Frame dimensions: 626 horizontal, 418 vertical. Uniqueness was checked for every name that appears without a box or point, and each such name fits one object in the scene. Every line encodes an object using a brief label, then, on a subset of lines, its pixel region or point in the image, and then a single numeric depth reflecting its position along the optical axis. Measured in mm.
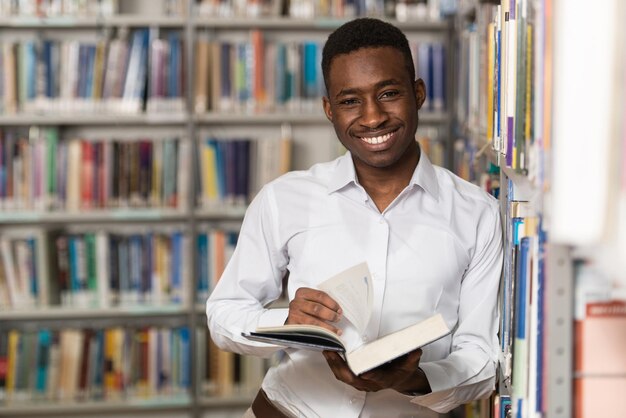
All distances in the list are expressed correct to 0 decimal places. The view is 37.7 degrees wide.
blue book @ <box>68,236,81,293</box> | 3588
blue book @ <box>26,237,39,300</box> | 3543
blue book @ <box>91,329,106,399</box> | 3619
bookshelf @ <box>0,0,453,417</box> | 3537
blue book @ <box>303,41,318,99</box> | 3598
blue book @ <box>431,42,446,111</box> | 3600
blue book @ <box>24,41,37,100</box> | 3523
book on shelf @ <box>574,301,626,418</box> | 1039
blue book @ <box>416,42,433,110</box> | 3590
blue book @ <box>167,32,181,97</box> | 3545
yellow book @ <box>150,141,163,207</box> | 3598
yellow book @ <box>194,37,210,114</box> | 3553
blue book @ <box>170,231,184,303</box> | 3629
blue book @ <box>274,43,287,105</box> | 3598
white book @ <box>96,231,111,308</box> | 3598
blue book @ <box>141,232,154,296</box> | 3625
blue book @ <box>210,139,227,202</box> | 3602
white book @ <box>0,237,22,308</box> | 3543
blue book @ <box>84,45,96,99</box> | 3535
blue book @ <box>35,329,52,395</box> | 3586
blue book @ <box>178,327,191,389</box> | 3631
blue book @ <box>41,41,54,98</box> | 3525
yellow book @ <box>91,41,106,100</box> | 3521
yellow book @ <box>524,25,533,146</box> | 1185
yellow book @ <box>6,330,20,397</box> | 3576
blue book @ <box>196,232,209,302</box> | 3639
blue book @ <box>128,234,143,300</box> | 3615
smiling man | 1760
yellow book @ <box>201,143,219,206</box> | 3596
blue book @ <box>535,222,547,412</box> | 1084
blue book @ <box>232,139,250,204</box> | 3604
